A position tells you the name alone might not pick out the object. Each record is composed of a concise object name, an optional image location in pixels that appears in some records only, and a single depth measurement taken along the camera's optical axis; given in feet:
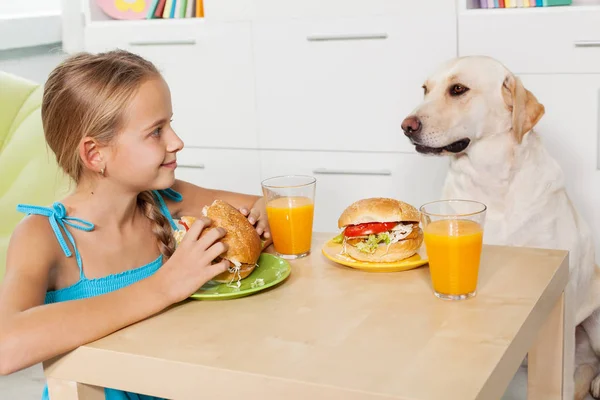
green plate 4.07
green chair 7.77
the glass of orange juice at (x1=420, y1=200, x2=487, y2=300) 3.84
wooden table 3.11
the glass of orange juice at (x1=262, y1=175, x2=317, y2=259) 4.66
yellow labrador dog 6.78
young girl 3.92
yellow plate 4.30
